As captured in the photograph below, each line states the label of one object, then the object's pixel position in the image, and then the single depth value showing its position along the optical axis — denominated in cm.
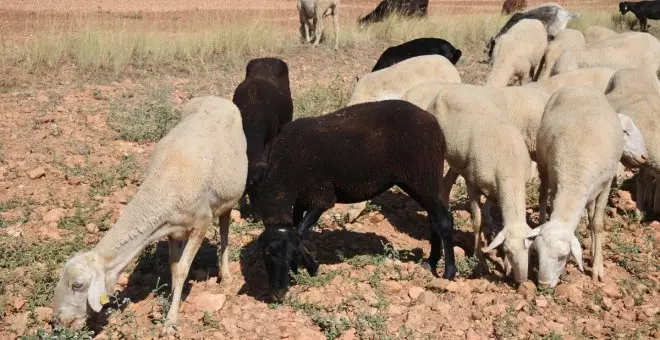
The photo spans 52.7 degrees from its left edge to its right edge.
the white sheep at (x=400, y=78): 896
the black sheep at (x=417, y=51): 1178
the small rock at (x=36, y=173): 786
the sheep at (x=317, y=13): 1562
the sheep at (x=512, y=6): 2370
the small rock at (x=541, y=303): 574
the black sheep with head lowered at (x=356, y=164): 598
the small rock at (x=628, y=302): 590
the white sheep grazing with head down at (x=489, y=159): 611
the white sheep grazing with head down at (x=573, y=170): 588
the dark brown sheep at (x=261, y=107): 703
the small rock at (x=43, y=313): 542
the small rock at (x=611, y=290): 607
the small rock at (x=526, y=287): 593
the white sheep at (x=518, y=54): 1094
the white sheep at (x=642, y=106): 750
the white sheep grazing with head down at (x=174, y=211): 489
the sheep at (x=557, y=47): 1193
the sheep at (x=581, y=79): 880
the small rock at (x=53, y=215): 704
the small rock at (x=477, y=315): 557
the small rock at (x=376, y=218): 770
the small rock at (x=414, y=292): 589
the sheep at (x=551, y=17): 1653
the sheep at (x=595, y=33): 1295
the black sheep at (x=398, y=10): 1964
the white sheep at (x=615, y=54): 1041
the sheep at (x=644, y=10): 2028
